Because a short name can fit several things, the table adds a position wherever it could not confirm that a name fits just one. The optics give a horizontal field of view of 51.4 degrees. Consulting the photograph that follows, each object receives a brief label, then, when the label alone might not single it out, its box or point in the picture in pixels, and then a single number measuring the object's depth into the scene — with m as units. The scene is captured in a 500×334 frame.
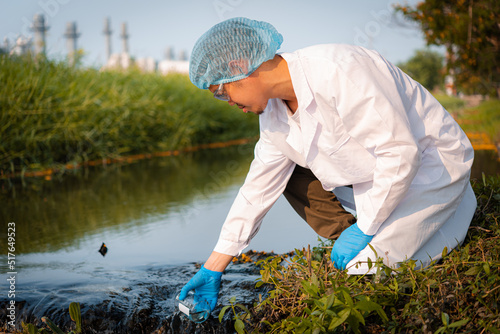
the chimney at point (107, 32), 50.78
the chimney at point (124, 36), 49.63
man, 2.01
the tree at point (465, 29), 7.50
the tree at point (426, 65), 42.69
